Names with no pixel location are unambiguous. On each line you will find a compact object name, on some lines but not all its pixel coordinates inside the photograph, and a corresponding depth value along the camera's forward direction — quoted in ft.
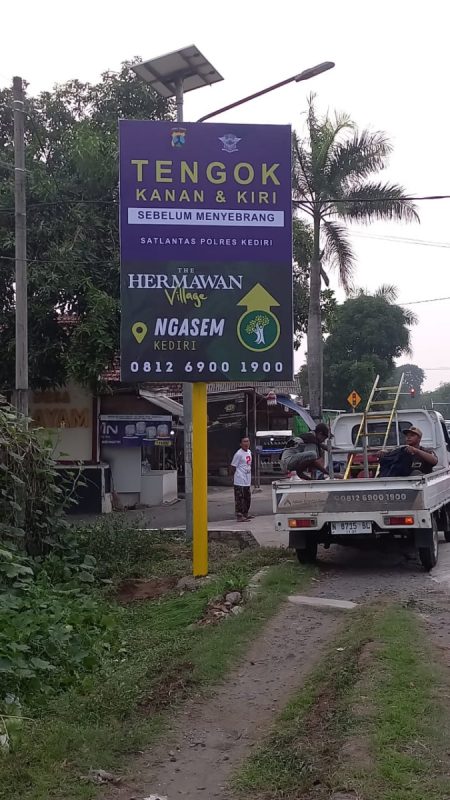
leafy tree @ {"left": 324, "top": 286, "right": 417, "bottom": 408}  149.48
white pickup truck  30.76
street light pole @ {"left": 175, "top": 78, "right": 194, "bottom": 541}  41.04
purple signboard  30.86
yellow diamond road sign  64.22
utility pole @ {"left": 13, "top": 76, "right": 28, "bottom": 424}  37.93
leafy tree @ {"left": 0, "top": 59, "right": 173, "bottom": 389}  50.90
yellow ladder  39.50
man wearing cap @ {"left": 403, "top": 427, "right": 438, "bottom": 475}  33.60
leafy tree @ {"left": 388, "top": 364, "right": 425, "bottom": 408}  324.19
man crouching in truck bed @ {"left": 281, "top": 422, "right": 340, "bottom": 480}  35.86
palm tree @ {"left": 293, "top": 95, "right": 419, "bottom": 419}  70.90
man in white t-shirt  51.29
